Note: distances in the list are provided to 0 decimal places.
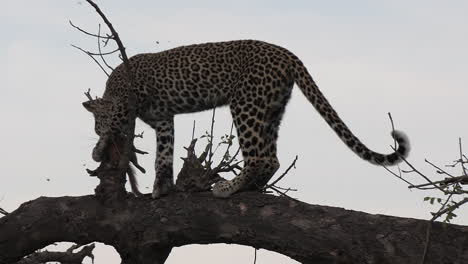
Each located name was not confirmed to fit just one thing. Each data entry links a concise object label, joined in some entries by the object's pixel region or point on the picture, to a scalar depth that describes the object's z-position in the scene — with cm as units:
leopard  1739
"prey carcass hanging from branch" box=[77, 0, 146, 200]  1747
